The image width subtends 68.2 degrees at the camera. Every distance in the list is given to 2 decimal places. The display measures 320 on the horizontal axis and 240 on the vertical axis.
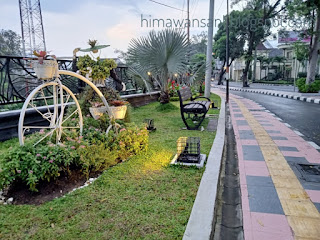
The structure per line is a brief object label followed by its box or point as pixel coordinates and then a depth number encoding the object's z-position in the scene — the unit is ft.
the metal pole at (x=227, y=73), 38.54
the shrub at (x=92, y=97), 13.76
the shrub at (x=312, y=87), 50.14
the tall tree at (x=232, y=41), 88.33
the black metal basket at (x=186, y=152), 11.34
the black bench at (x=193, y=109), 18.88
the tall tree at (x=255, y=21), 77.30
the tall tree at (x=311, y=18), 45.11
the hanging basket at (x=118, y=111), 12.53
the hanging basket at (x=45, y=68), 8.64
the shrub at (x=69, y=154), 8.13
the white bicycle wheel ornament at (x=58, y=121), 8.56
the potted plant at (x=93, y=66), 12.37
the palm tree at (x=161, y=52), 25.55
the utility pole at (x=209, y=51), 39.29
